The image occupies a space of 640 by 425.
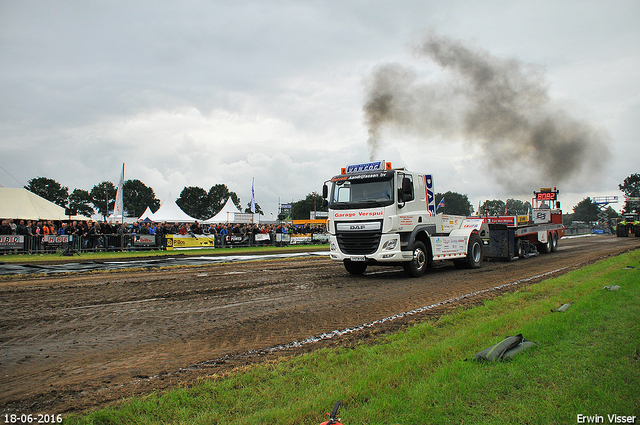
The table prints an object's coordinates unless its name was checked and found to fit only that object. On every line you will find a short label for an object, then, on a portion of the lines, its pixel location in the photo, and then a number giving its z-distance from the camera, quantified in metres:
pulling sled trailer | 17.23
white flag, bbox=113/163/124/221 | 32.08
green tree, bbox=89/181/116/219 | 128.88
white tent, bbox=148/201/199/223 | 49.72
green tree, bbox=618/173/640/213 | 123.20
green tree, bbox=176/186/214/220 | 144.12
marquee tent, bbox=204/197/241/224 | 48.81
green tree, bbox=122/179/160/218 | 138.38
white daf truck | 11.34
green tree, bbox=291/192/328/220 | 126.75
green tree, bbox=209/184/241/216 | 146.25
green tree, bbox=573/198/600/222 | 124.66
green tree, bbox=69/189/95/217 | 122.00
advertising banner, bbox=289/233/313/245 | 32.34
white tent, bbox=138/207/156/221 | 54.24
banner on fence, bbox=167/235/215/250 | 25.27
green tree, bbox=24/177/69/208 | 116.38
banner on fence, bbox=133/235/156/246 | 23.84
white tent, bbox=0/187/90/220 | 30.45
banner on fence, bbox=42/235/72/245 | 21.27
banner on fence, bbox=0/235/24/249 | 20.16
